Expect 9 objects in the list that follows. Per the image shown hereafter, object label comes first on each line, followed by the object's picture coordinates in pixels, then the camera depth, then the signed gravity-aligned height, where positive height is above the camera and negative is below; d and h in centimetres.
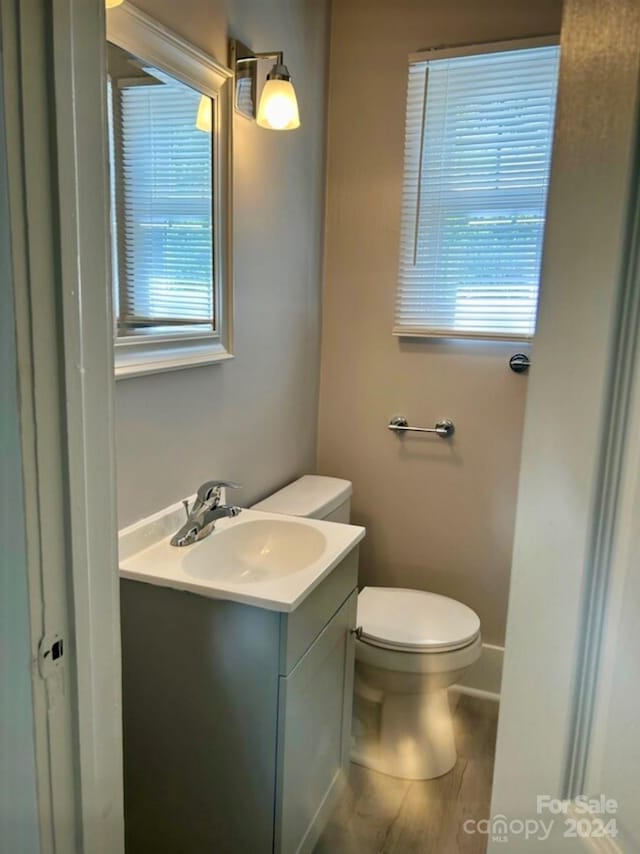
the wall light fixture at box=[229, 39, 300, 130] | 164 +53
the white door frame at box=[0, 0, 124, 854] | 59 -10
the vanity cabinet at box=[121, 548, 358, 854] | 133 -91
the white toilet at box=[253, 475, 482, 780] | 189 -107
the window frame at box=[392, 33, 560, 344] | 204 +82
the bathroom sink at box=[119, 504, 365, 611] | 131 -60
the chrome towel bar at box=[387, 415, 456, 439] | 234 -46
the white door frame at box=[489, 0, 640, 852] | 53 -9
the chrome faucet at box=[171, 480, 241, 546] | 152 -53
